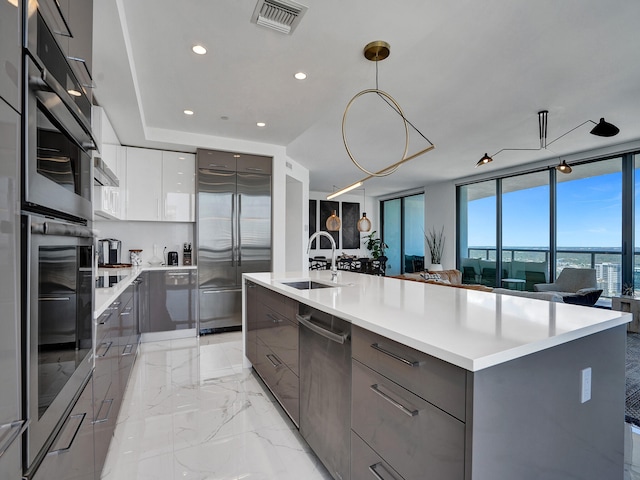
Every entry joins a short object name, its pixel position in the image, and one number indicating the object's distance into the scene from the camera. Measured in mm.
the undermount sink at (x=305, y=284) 2858
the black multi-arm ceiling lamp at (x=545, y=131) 3322
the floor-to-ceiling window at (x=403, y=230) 9586
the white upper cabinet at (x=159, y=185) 4281
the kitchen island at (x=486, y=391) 927
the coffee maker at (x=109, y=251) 3906
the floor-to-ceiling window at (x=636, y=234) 4832
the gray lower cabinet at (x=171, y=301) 4090
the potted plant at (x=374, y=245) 10172
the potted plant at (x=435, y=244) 8258
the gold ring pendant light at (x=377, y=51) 2318
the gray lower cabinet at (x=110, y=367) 1548
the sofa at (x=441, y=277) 4242
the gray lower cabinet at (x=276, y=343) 2062
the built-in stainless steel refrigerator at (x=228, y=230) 4379
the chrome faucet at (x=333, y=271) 2846
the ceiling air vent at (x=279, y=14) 1966
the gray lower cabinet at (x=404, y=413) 946
